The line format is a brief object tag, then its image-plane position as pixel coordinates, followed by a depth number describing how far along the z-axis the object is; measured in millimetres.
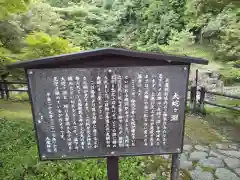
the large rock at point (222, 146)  3649
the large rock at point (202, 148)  3593
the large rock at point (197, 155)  3329
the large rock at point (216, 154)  3363
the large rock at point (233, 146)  3651
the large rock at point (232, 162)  3133
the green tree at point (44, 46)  4285
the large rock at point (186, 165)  3116
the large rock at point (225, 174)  2888
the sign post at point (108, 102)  1840
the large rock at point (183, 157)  3307
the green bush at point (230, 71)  4945
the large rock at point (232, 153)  3422
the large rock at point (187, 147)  3595
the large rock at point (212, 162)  3156
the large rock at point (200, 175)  2894
